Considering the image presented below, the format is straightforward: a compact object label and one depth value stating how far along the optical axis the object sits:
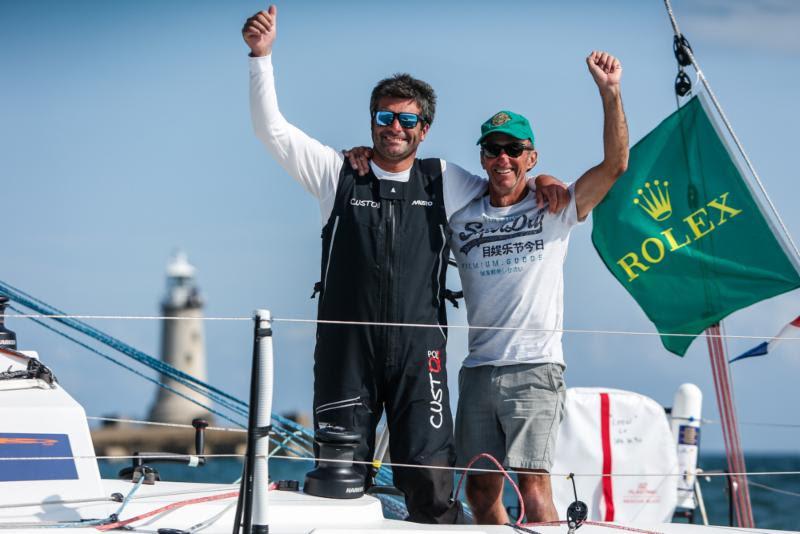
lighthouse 112.75
